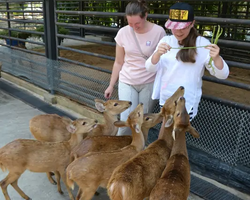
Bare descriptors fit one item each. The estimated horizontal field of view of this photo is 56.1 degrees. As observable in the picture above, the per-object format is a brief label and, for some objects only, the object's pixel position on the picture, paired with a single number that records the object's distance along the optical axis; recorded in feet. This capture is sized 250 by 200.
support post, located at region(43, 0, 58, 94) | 14.56
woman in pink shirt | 7.62
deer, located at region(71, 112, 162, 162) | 8.11
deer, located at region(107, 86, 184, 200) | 5.97
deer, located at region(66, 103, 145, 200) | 6.96
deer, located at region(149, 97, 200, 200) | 5.70
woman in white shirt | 6.37
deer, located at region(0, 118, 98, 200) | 7.70
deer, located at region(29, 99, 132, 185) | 9.68
